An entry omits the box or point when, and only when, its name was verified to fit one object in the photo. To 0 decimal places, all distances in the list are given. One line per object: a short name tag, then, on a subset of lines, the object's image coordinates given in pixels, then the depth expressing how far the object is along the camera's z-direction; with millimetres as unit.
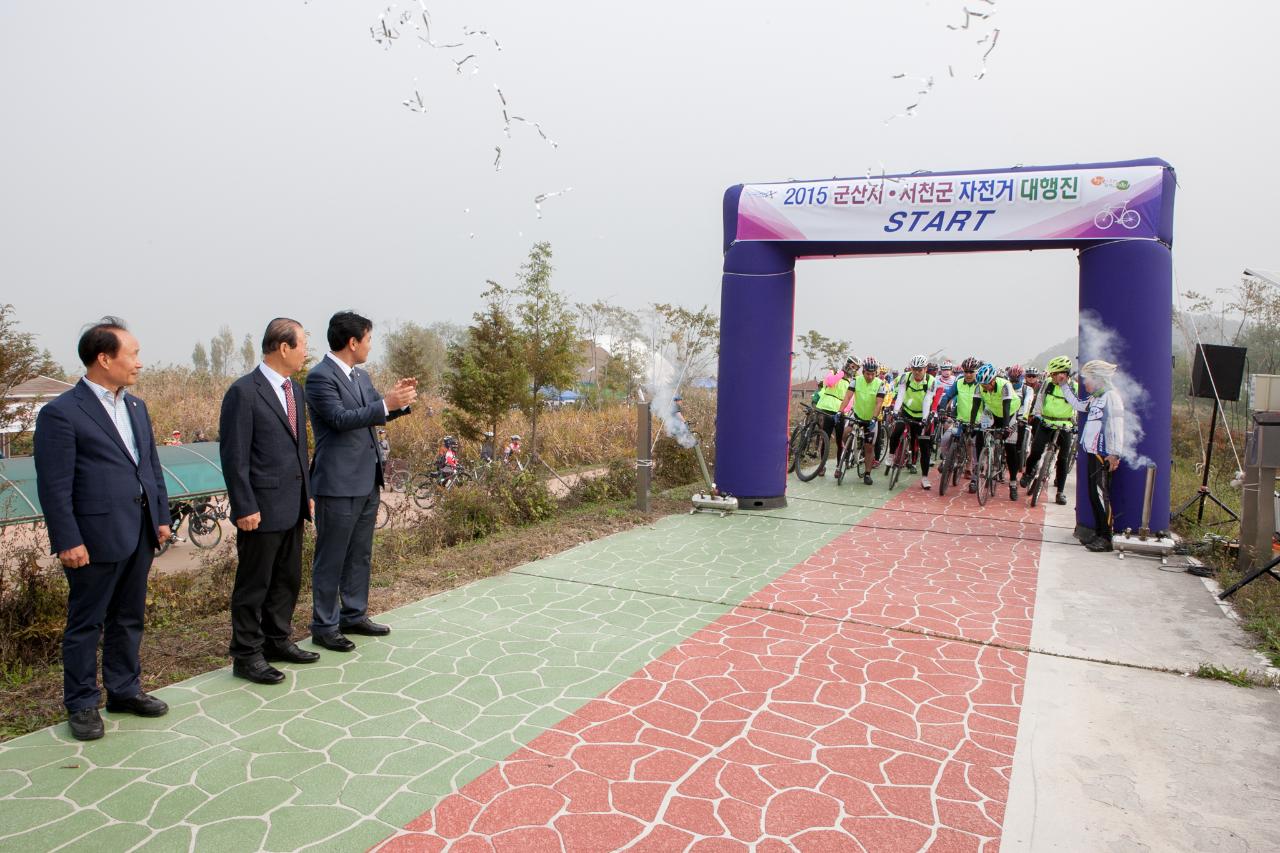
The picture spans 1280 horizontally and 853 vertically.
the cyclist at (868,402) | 10430
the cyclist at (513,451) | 11980
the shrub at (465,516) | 7191
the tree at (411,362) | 24125
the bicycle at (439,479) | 7739
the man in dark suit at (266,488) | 3424
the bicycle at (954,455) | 9703
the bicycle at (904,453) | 10320
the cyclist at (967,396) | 9297
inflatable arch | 6508
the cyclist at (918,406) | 10070
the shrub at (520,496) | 7711
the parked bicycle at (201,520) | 9461
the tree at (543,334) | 12438
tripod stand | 7055
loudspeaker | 7379
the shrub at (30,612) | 4000
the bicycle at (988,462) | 9125
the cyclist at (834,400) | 10547
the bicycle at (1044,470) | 8984
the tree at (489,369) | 11812
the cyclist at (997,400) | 9227
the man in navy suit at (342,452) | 3807
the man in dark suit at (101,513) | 2867
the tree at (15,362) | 7410
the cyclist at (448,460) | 11485
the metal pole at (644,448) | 7953
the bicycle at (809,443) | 10836
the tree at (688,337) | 12531
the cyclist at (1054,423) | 8938
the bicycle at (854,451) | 10656
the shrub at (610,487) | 9086
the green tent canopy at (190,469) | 8656
